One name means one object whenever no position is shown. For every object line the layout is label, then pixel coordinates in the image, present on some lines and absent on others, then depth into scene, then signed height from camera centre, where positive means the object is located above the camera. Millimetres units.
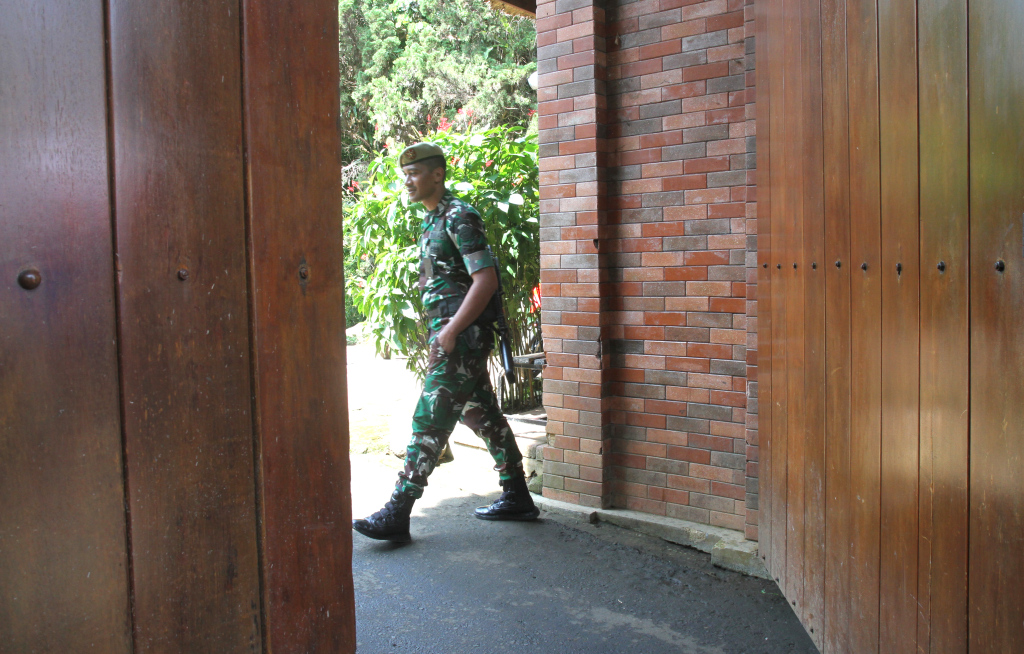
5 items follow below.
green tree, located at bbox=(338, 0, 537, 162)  14188 +4441
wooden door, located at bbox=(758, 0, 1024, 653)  1369 -64
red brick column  4227 +308
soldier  4090 -235
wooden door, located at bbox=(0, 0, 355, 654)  894 -32
